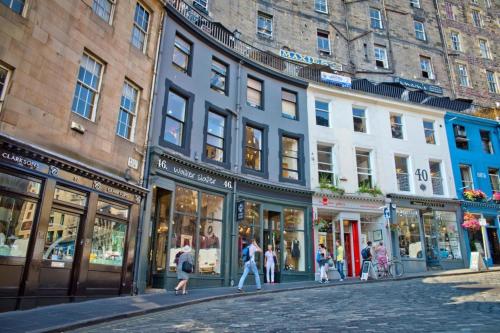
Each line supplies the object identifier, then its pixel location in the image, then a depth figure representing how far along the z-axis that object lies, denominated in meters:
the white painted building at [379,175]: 20.91
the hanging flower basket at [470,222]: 21.42
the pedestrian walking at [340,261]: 18.55
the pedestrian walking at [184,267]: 12.27
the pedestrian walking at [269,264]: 17.50
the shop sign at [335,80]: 23.12
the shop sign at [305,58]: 26.58
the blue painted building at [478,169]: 24.17
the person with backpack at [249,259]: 13.35
